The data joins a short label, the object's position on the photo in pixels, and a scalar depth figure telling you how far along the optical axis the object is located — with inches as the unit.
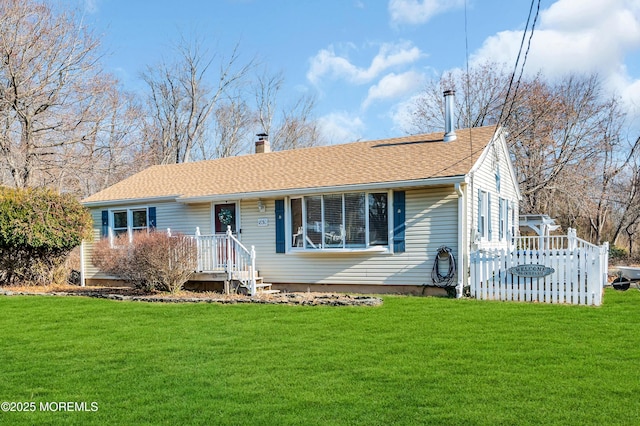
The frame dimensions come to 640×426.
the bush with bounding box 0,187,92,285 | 541.0
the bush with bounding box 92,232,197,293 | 470.3
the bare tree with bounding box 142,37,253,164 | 1306.6
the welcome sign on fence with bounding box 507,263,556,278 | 409.1
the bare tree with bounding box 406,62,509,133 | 1034.1
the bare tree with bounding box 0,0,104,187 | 786.2
